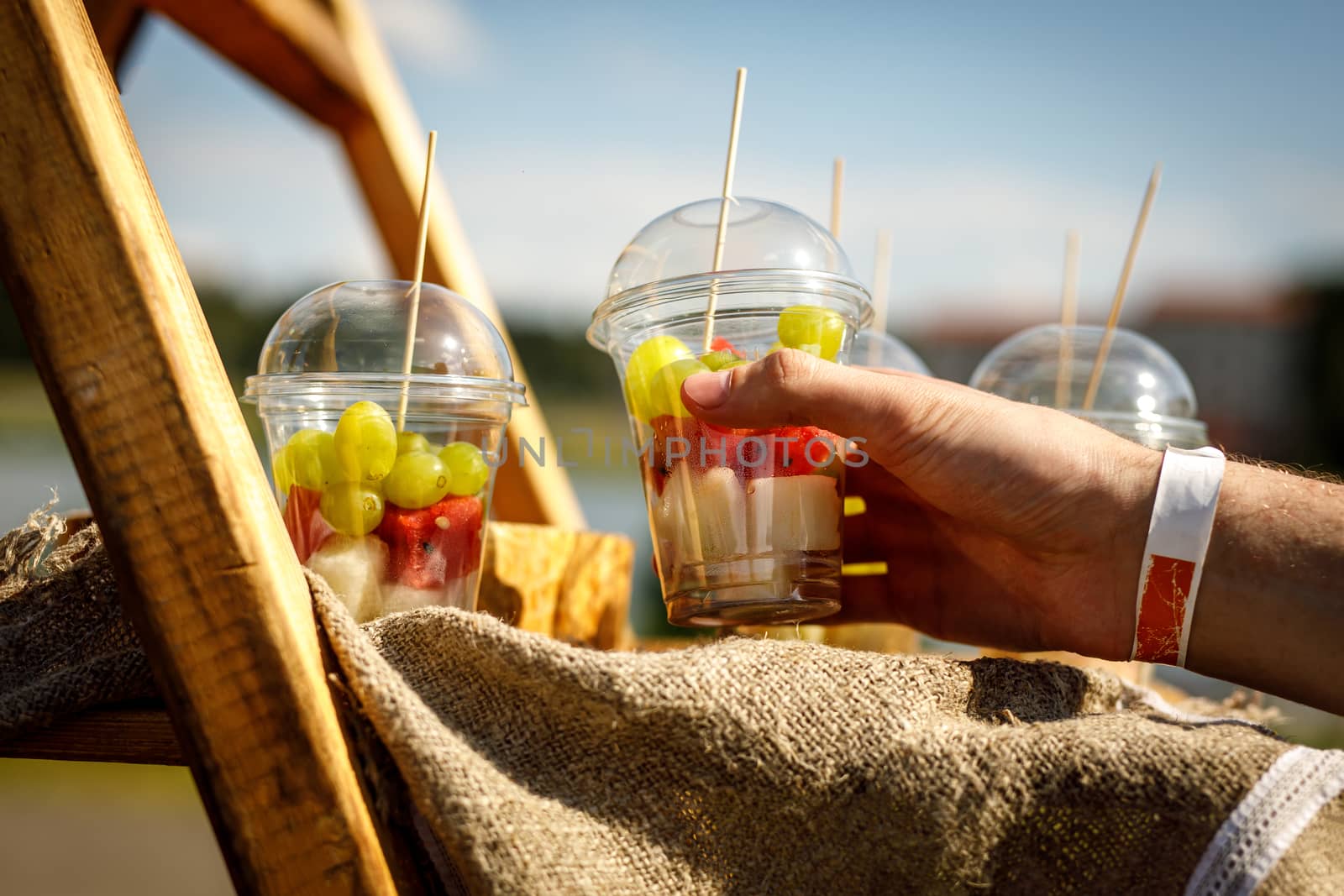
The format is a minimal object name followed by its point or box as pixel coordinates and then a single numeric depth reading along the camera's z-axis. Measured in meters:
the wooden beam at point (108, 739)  0.61
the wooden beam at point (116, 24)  1.29
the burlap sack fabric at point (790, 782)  0.54
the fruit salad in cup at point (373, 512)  0.77
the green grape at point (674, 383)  0.81
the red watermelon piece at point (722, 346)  0.85
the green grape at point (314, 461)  0.78
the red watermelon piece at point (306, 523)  0.78
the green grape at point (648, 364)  0.83
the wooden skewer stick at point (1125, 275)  1.10
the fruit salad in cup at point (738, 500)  0.81
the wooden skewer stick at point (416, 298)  0.83
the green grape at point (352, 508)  0.77
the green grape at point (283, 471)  0.81
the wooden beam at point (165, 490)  0.50
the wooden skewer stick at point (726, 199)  0.86
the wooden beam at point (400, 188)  1.41
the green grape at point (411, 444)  0.80
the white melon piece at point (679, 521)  0.83
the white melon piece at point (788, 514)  0.81
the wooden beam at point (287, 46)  1.25
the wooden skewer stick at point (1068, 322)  1.34
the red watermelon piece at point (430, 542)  0.79
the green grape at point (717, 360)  0.82
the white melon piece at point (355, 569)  0.76
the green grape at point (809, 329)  0.84
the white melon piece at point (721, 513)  0.81
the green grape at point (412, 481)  0.78
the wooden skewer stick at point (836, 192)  1.16
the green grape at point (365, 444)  0.77
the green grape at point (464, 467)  0.83
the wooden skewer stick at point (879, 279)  1.50
